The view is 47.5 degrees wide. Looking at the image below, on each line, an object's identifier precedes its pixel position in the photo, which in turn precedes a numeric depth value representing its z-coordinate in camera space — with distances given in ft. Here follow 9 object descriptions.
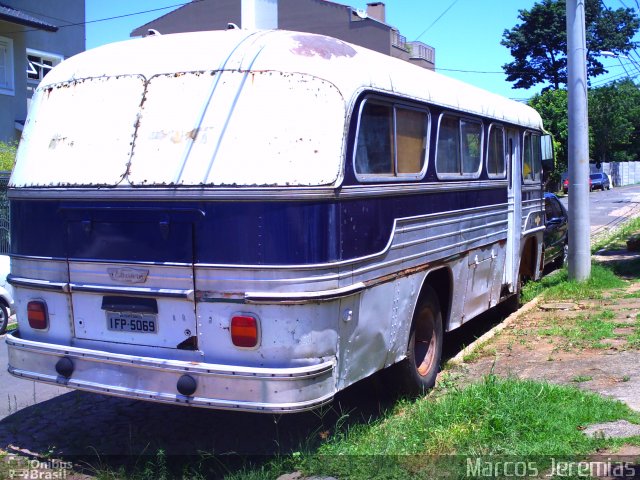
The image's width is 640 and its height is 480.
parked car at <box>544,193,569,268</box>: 45.39
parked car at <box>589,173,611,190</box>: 181.06
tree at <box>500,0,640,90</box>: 163.73
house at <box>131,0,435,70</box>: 132.77
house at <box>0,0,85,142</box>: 70.54
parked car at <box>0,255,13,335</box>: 35.42
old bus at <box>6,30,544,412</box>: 15.34
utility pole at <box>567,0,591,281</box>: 38.09
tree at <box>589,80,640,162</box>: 189.78
